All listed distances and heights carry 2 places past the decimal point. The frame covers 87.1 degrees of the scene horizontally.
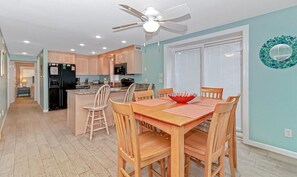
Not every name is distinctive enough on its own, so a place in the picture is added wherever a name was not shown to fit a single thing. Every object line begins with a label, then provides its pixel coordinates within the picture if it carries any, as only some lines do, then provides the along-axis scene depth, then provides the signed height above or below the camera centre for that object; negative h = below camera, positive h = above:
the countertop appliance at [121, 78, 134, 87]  5.34 +0.12
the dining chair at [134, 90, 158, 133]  2.14 -0.22
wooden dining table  1.26 -0.31
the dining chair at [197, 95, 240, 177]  1.78 -0.66
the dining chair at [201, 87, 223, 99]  2.66 -0.14
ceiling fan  1.94 +0.91
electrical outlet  2.41 -0.76
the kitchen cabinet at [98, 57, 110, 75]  6.52 +0.82
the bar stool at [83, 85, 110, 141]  3.15 -0.41
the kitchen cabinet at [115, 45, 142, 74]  4.87 +0.82
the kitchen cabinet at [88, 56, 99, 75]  7.05 +0.88
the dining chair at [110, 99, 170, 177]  1.27 -0.57
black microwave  5.18 +0.54
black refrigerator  5.71 +0.07
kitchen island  3.29 -0.53
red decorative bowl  2.10 -0.18
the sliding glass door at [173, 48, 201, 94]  3.99 +0.36
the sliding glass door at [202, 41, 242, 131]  3.25 +0.36
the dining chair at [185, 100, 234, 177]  1.30 -0.57
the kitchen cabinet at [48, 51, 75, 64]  5.84 +1.07
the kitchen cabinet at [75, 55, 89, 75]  6.70 +0.89
